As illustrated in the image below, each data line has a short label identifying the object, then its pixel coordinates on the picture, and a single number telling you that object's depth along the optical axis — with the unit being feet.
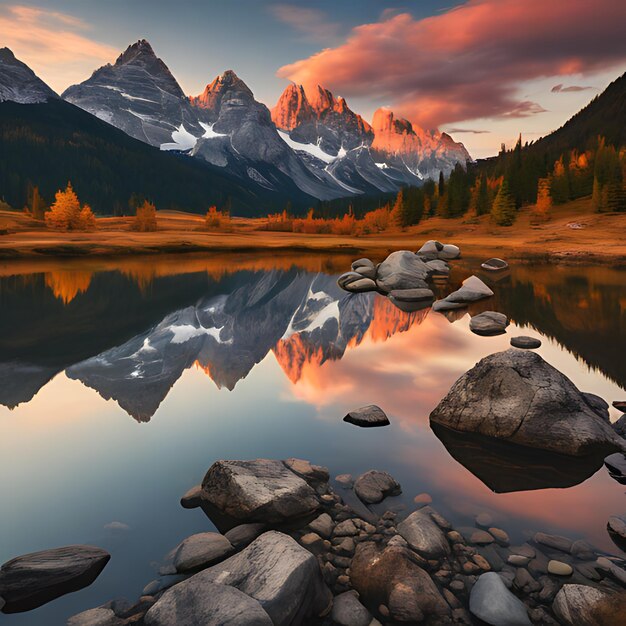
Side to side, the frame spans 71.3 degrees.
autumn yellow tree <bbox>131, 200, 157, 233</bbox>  329.93
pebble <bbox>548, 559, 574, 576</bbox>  17.30
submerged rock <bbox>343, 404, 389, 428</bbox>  33.01
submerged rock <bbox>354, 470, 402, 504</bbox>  22.80
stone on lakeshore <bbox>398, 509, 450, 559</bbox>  18.51
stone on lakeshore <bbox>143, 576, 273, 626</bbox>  13.61
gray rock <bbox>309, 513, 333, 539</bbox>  20.18
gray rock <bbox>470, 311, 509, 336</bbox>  65.16
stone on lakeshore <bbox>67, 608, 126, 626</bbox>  15.05
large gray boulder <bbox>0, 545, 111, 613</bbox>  16.44
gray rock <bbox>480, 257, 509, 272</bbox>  150.92
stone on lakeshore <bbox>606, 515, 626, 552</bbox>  19.48
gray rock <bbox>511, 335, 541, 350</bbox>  56.43
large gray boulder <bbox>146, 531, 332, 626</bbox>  14.34
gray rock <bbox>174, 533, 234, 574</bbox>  17.84
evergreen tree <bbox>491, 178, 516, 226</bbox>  283.18
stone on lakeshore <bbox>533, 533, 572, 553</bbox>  18.97
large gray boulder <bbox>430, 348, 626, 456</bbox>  27.63
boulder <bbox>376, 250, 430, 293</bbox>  108.88
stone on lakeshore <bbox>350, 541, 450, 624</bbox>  15.72
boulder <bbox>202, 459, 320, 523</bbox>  20.81
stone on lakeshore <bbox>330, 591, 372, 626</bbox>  15.33
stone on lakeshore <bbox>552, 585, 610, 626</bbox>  14.83
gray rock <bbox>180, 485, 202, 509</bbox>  22.43
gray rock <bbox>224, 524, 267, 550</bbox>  19.43
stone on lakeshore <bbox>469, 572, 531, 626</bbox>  15.17
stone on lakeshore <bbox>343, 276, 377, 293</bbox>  111.75
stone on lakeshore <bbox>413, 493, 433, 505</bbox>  22.79
